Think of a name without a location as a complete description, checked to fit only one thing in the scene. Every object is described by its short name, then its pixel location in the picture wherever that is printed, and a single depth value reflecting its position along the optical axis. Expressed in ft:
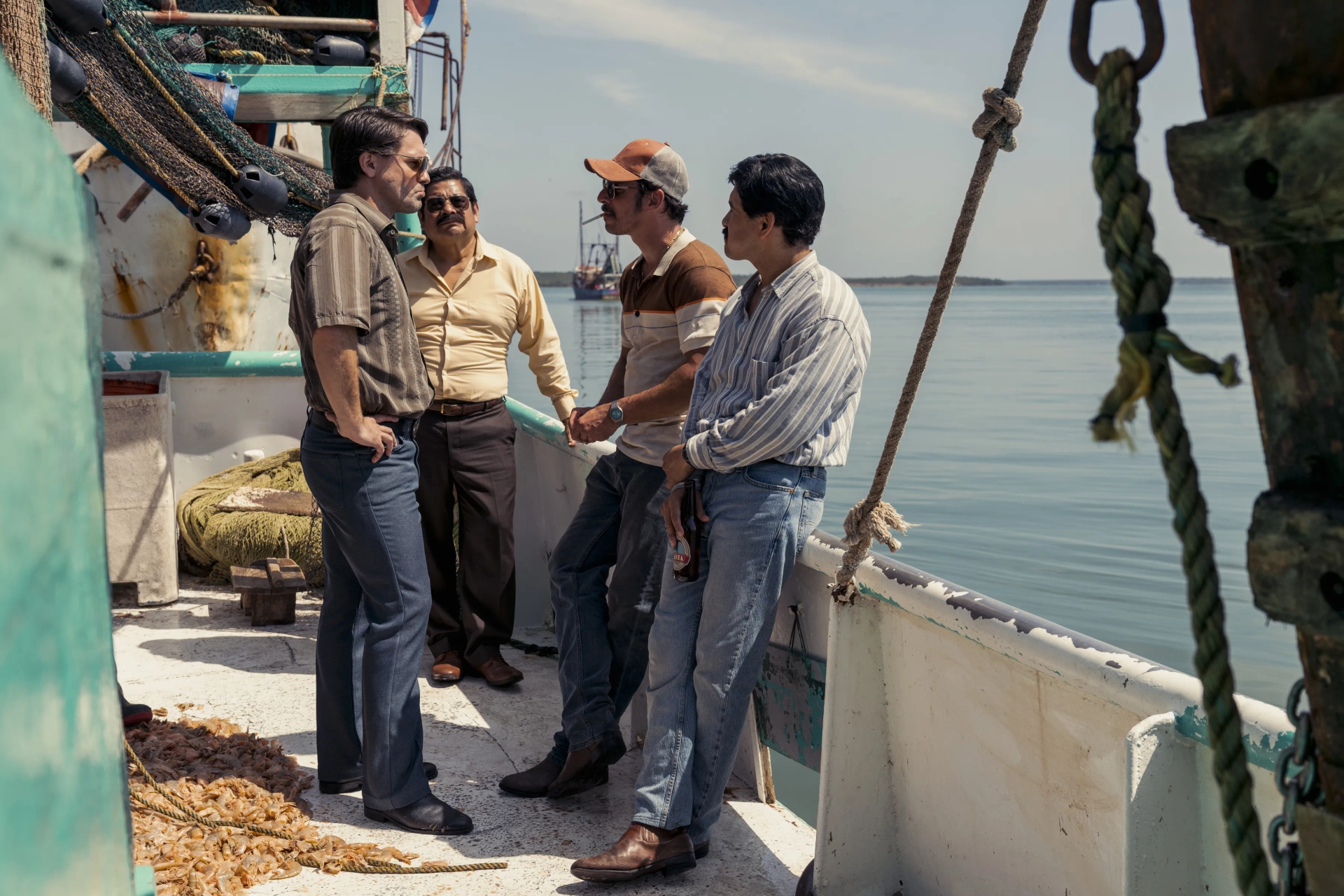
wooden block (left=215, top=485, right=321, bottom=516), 19.27
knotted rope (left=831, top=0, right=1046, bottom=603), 7.09
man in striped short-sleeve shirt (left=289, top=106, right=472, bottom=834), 9.66
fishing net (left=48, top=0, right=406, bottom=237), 15.03
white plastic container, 17.93
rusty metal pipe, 18.25
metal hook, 3.45
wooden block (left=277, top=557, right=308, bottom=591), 16.87
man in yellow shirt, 14.57
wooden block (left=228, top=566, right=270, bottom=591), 16.79
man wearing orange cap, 10.89
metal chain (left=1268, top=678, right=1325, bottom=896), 3.50
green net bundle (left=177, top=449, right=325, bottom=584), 18.81
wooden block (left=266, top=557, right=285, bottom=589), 16.80
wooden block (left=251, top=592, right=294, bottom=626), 16.69
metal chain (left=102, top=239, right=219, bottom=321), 24.77
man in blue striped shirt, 8.89
